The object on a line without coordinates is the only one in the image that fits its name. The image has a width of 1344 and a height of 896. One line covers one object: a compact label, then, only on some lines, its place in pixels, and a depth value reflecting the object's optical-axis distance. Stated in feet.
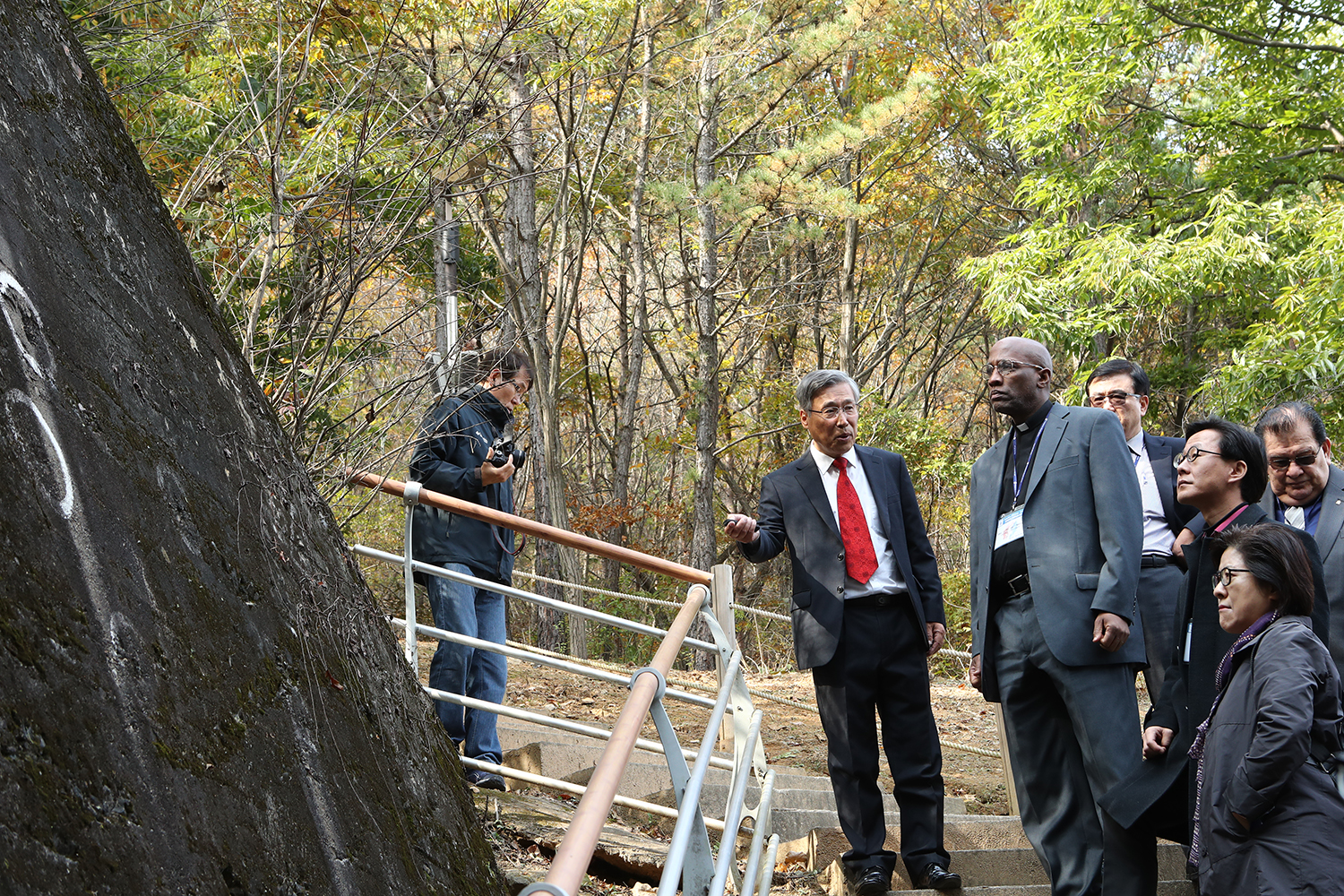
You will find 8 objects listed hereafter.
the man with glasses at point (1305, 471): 12.28
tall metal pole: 12.76
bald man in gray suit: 11.63
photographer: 14.62
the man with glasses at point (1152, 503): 14.64
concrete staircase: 14.43
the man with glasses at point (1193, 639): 10.96
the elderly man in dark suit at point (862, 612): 12.98
